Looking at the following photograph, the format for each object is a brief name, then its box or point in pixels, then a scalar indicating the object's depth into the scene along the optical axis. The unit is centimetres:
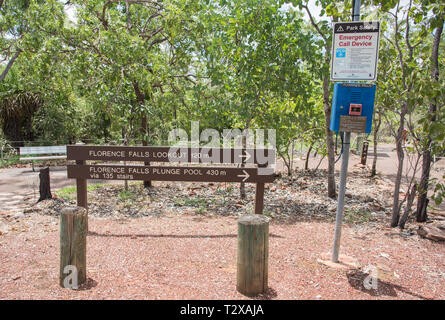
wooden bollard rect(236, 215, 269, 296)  316
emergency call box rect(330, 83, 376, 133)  355
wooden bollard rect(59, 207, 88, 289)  338
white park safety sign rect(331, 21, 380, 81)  341
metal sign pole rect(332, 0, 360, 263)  355
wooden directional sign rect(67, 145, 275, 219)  519
